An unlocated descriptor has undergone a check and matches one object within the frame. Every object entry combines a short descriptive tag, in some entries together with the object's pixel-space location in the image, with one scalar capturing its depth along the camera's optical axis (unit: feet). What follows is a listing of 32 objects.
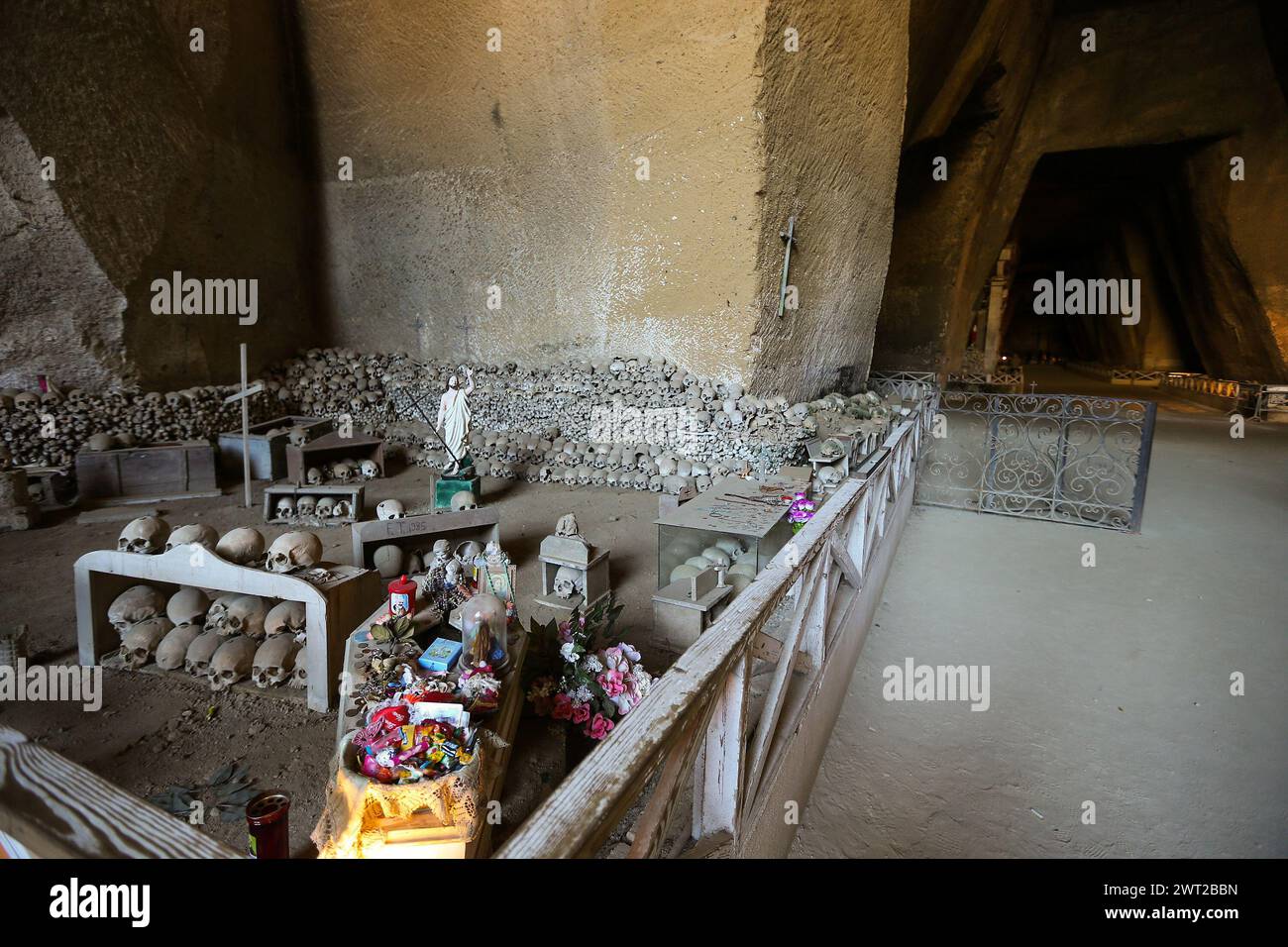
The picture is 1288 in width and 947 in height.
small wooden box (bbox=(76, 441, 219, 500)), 26.02
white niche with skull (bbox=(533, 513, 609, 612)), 16.40
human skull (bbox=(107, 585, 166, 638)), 13.76
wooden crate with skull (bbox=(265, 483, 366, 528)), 23.71
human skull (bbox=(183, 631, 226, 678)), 13.03
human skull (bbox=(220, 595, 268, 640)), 13.44
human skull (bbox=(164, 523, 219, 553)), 13.24
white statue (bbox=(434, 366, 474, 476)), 24.95
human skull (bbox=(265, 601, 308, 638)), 13.26
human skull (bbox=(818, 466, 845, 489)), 23.17
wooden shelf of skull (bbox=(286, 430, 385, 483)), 27.61
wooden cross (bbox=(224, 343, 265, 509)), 25.64
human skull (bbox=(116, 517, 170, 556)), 13.62
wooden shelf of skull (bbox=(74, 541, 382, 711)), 12.05
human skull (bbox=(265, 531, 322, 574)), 12.57
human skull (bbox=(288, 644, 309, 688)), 12.85
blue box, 9.25
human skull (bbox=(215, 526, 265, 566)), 13.15
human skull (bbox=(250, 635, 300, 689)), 12.69
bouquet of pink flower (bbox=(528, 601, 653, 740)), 11.28
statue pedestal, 24.34
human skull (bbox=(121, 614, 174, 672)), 13.38
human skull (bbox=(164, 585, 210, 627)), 13.67
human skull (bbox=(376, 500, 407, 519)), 19.57
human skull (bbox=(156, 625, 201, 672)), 13.25
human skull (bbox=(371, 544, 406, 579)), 17.74
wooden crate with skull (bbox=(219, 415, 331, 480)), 29.50
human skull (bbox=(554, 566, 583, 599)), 16.60
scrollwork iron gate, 24.12
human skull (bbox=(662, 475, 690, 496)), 28.22
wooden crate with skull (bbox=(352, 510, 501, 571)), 17.65
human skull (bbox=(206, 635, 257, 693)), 12.70
